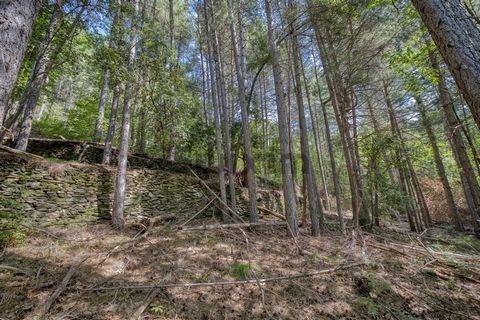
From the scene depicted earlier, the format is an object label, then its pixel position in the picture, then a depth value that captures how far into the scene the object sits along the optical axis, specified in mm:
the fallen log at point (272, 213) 7027
